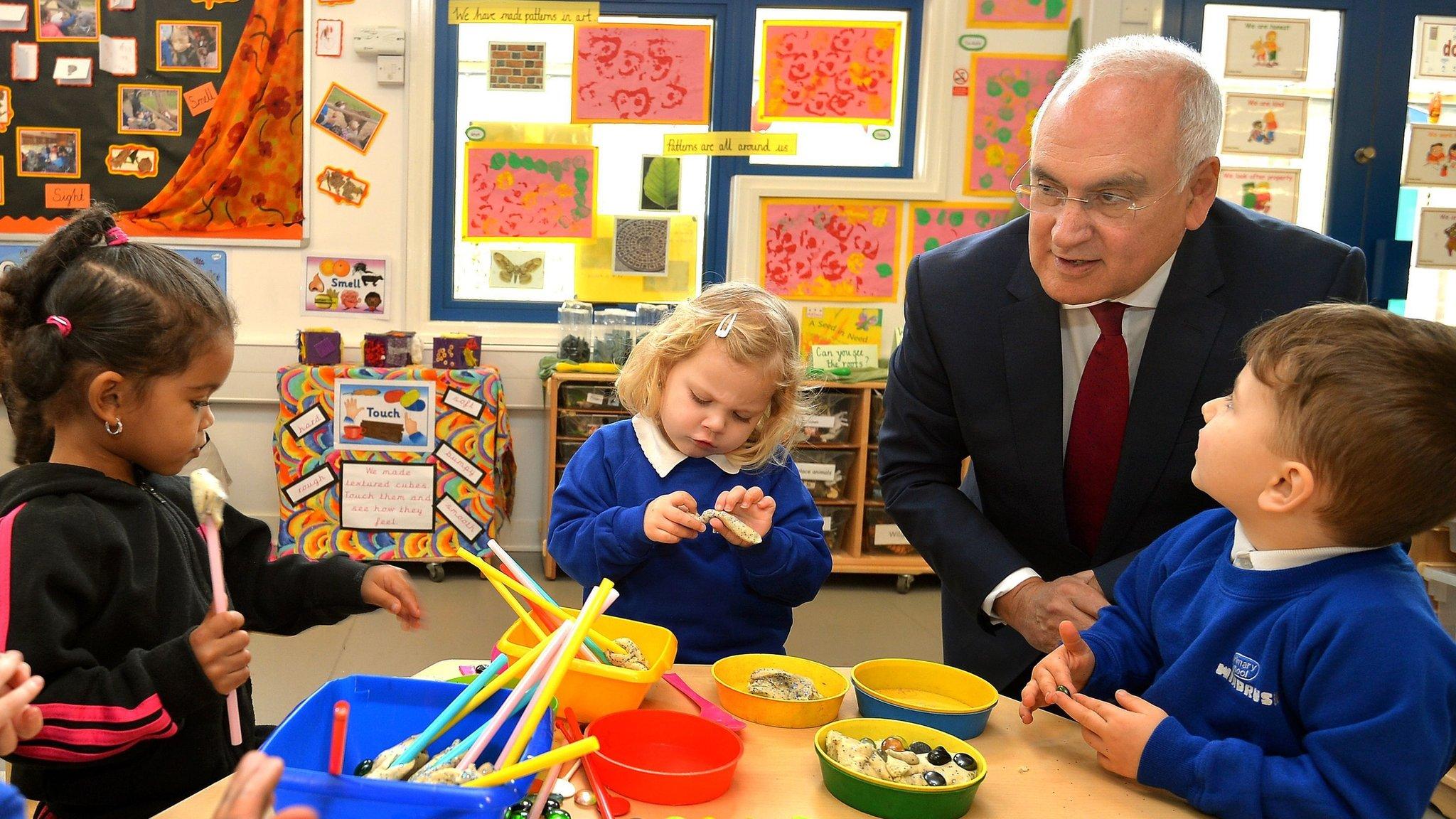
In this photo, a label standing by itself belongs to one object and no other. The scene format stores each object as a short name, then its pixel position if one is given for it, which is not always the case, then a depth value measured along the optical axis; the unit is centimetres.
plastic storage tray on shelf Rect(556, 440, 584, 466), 400
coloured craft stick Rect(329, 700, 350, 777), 78
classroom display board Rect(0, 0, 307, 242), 400
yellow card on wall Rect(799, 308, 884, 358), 439
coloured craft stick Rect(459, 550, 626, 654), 113
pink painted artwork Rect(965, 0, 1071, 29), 421
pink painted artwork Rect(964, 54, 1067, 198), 426
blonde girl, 158
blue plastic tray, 77
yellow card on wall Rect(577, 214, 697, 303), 430
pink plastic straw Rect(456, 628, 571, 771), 89
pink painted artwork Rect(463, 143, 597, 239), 420
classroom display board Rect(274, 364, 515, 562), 382
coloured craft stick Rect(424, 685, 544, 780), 90
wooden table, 100
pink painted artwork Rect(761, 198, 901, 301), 430
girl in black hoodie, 109
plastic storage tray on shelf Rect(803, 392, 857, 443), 401
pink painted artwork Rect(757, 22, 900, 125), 421
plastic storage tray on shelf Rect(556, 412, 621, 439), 399
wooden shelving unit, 395
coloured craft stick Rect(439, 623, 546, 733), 97
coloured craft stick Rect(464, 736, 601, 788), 80
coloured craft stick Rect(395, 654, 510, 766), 91
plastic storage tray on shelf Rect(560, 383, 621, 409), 395
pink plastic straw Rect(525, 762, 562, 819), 91
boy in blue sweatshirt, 99
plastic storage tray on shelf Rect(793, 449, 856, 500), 404
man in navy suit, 147
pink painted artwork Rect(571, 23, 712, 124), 415
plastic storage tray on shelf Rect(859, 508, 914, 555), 412
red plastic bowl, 100
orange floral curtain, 402
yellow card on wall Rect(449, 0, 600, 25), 405
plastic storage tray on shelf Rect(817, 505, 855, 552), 413
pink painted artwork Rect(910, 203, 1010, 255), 434
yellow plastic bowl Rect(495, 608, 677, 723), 110
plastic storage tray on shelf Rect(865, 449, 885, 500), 411
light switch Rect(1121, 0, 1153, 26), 418
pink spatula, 117
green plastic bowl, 98
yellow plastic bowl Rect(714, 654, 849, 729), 118
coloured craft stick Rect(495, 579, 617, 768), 88
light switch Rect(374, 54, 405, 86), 403
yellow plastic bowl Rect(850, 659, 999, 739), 116
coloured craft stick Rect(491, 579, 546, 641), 115
